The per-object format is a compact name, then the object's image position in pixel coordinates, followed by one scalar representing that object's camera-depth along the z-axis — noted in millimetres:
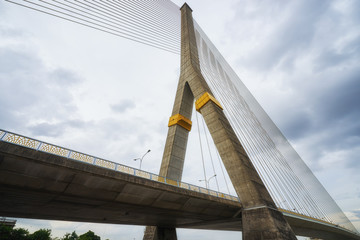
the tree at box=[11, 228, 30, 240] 39769
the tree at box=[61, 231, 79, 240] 69750
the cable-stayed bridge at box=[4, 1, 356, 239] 15391
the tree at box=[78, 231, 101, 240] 53750
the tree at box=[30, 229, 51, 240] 45325
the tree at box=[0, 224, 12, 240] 36600
